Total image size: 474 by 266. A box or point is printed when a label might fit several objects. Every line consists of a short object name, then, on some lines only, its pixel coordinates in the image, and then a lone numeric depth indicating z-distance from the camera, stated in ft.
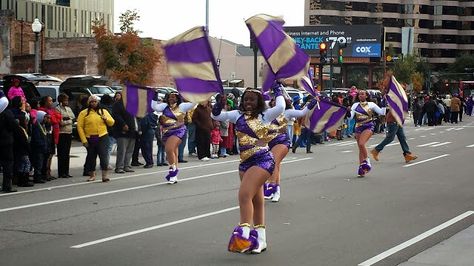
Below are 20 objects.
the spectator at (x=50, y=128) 50.19
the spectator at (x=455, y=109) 151.53
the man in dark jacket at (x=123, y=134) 55.62
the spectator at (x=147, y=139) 60.18
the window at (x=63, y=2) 216.95
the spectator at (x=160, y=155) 61.57
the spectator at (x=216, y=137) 69.82
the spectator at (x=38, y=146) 47.75
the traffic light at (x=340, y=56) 121.70
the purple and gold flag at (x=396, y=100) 52.44
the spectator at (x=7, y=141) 42.39
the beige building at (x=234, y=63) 295.89
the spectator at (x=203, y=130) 65.77
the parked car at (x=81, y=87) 80.12
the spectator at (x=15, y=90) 52.42
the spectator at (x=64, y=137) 52.11
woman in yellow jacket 48.85
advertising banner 291.99
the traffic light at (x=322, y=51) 104.58
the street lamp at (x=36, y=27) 89.29
